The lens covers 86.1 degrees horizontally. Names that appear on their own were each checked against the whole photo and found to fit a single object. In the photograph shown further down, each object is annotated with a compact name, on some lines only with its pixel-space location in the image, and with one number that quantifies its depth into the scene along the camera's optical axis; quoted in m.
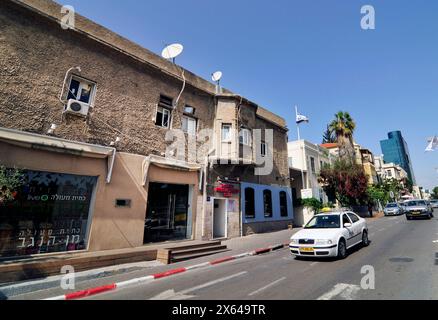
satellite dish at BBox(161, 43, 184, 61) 14.14
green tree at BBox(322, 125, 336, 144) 56.54
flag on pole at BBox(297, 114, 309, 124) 26.95
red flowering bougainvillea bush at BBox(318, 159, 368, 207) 26.78
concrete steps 9.73
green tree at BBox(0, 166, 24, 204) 7.06
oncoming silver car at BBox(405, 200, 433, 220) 22.96
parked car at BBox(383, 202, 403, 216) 33.09
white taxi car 8.17
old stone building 8.70
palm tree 30.84
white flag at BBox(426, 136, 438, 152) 13.49
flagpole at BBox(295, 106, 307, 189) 25.78
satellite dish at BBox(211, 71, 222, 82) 16.94
